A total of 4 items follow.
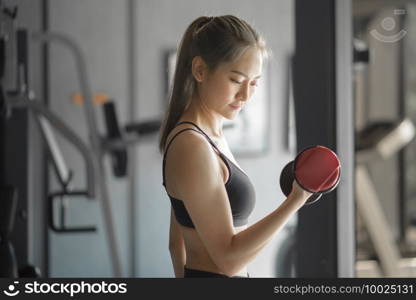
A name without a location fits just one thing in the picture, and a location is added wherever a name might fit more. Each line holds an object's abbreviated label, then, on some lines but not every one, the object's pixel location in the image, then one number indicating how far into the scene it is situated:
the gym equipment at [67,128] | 6.21
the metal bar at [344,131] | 4.28
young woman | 3.46
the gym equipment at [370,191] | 8.65
